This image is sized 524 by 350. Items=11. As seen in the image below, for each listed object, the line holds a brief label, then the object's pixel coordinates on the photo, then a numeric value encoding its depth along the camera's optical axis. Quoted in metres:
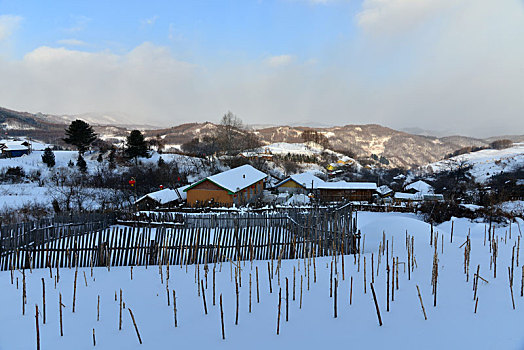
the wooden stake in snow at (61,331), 3.53
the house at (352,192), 30.86
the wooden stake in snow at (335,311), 3.83
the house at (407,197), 29.42
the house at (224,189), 22.88
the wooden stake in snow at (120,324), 3.62
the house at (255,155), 51.05
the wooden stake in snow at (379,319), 3.56
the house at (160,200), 19.20
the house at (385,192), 35.44
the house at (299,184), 34.19
